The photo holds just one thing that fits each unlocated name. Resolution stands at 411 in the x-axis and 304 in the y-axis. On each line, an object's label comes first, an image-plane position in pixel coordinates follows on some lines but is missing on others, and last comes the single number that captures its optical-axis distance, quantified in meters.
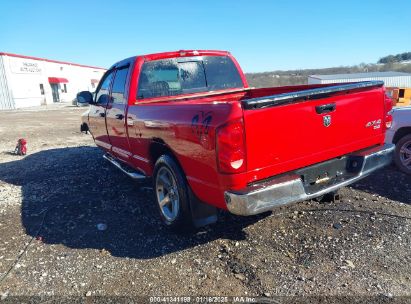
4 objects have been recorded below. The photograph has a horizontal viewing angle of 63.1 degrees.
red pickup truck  2.81
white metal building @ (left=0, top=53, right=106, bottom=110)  36.00
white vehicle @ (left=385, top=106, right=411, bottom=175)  5.45
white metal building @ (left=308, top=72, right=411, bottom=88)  42.75
